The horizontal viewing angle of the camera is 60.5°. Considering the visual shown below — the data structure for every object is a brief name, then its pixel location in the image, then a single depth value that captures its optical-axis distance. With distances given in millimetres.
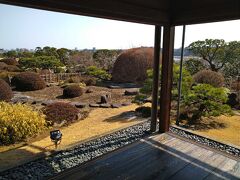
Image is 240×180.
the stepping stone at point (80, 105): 7129
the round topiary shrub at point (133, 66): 12258
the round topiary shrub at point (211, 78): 8086
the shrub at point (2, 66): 14752
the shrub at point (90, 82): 11742
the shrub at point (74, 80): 11984
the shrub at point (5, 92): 7398
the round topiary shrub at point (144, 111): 6012
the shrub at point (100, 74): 12938
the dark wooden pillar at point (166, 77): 3750
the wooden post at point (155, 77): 3782
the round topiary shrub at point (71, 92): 8547
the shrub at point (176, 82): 6012
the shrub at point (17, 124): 4062
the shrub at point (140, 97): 6245
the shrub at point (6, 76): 10705
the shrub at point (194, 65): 12086
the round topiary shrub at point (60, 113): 5535
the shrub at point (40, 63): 15398
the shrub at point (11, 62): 18297
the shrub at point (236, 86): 8974
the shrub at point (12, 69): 14541
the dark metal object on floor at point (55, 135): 3479
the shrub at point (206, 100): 5379
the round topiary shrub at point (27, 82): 9758
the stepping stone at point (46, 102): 7198
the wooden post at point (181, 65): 4527
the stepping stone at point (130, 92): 9116
